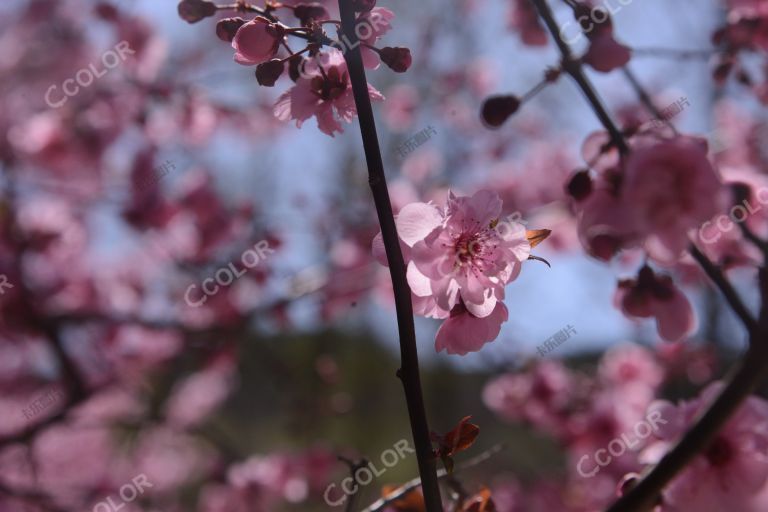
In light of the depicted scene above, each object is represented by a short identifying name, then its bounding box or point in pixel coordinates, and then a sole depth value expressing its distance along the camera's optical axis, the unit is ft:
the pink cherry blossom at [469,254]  1.90
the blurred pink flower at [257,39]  1.93
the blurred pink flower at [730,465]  1.96
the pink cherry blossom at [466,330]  1.92
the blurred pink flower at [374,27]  1.95
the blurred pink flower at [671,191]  1.84
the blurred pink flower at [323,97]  1.96
